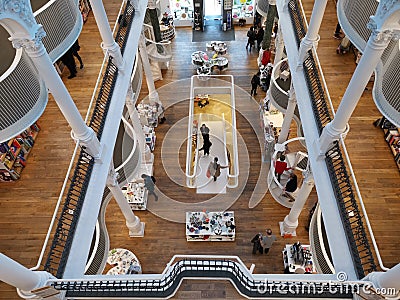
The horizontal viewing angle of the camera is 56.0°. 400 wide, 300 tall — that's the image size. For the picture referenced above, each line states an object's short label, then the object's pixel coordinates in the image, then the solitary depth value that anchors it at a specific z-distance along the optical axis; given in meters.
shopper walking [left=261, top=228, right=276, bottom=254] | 11.37
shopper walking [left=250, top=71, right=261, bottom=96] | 15.99
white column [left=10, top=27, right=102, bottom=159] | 6.21
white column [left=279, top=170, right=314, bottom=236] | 10.13
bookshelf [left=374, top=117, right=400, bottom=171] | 8.73
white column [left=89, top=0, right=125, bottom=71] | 9.41
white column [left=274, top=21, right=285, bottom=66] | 14.31
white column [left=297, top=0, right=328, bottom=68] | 9.28
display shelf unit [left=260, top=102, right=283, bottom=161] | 14.13
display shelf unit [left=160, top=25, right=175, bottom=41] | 18.70
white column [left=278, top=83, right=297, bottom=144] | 11.80
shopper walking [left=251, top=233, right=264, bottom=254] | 11.60
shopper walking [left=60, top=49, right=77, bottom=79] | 10.50
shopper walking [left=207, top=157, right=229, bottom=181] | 13.66
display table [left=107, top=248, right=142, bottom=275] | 11.39
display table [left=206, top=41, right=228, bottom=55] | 18.42
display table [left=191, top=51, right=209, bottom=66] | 17.78
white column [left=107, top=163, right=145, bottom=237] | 9.92
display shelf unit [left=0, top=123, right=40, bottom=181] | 8.68
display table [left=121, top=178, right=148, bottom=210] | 13.15
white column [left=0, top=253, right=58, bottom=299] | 5.72
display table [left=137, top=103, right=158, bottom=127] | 15.60
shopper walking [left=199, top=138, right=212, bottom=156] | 14.38
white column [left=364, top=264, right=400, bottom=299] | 5.68
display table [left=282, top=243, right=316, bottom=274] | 11.16
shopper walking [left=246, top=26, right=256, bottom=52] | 18.23
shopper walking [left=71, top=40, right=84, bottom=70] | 10.84
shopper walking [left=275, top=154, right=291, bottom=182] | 12.58
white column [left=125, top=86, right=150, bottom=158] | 12.16
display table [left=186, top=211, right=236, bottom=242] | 12.28
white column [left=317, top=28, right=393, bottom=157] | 6.17
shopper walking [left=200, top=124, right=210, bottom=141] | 14.27
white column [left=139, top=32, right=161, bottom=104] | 14.02
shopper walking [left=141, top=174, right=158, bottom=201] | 13.09
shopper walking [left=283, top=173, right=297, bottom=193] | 12.16
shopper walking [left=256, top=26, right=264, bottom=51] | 18.27
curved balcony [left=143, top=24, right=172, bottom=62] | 16.77
